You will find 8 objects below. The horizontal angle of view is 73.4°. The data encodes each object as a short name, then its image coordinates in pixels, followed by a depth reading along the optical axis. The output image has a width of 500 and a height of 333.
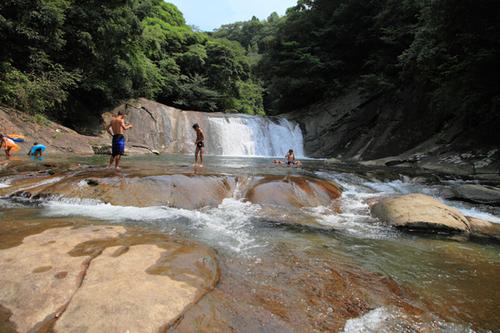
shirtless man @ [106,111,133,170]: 8.05
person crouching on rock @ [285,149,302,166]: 13.73
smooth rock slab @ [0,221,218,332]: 2.29
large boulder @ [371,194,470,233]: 5.73
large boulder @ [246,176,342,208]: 7.12
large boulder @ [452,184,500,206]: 7.83
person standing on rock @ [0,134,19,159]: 10.09
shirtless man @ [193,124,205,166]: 10.32
